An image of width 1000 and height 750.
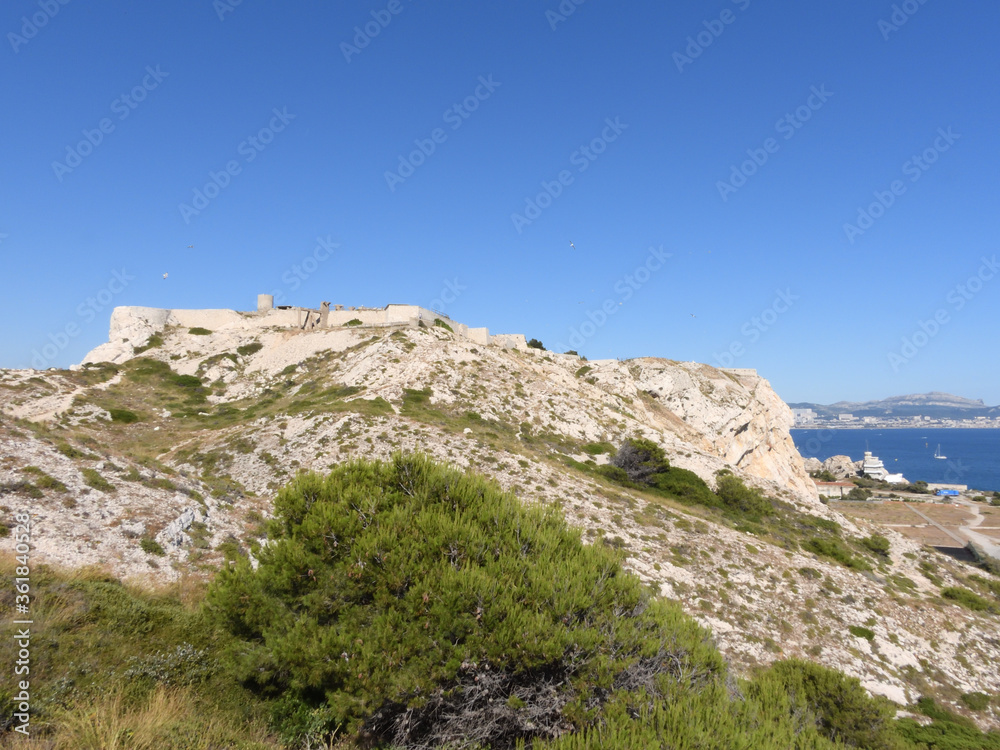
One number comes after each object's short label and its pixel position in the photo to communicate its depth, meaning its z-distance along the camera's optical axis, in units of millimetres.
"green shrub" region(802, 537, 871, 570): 27050
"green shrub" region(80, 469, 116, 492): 14656
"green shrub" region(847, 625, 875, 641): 19422
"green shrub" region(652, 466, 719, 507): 32438
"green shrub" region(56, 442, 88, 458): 15888
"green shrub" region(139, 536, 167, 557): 12867
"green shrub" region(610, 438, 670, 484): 33688
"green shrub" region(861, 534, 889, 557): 31688
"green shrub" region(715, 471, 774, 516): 33588
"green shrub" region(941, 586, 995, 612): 25170
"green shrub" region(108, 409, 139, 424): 33275
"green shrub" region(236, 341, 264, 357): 48500
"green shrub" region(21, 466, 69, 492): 13750
